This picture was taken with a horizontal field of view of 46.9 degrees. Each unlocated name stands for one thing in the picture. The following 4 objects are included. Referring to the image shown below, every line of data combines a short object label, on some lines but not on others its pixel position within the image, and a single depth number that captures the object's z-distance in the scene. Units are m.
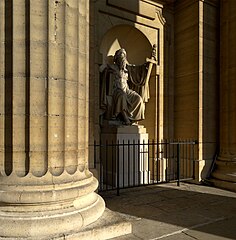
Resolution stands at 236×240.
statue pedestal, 7.11
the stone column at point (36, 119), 3.08
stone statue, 7.47
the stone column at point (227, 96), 7.34
